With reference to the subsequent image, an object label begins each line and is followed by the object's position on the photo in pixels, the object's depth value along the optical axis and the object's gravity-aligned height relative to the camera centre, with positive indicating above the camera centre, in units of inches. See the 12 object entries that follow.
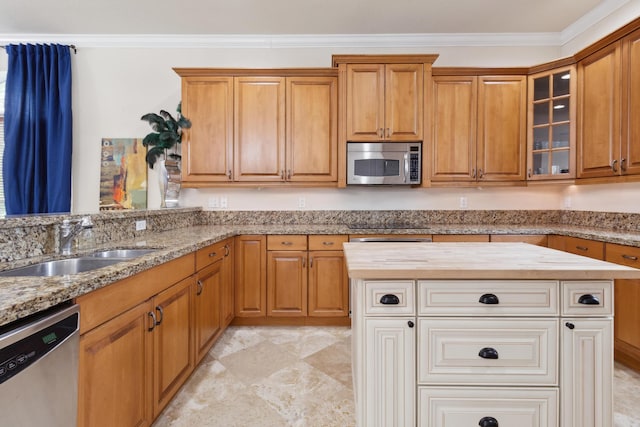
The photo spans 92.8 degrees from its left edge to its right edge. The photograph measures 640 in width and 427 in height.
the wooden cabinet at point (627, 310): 80.6 -25.1
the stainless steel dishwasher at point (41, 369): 30.8 -17.7
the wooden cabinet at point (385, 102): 118.0 +44.2
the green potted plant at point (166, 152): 119.4 +24.8
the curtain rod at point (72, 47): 133.0 +72.2
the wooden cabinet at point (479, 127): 121.8 +35.8
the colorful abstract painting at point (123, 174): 134.0 +17.0
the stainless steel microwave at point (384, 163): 120.2 +20.8
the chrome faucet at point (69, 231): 63.2 -3.9
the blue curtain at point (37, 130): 127.0 +34.6
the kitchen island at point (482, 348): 48.2 -20.9
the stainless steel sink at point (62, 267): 51.8 -10.4
